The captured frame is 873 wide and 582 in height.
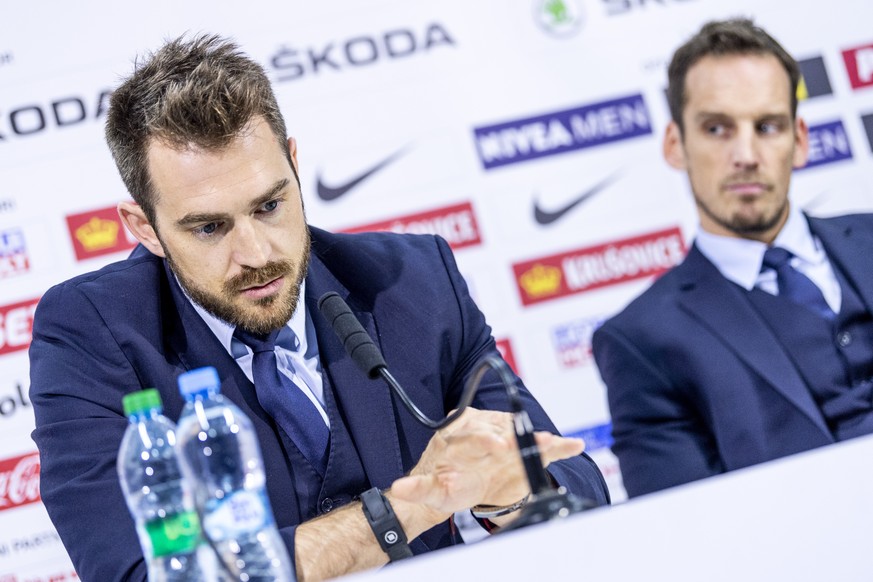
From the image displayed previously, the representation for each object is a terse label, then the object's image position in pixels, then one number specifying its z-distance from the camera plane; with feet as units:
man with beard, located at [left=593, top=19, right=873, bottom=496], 15.31
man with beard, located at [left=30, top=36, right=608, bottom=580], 13.95
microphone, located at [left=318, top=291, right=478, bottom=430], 13.15
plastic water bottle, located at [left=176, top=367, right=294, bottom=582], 13.04
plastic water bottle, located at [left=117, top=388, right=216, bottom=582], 13.08
